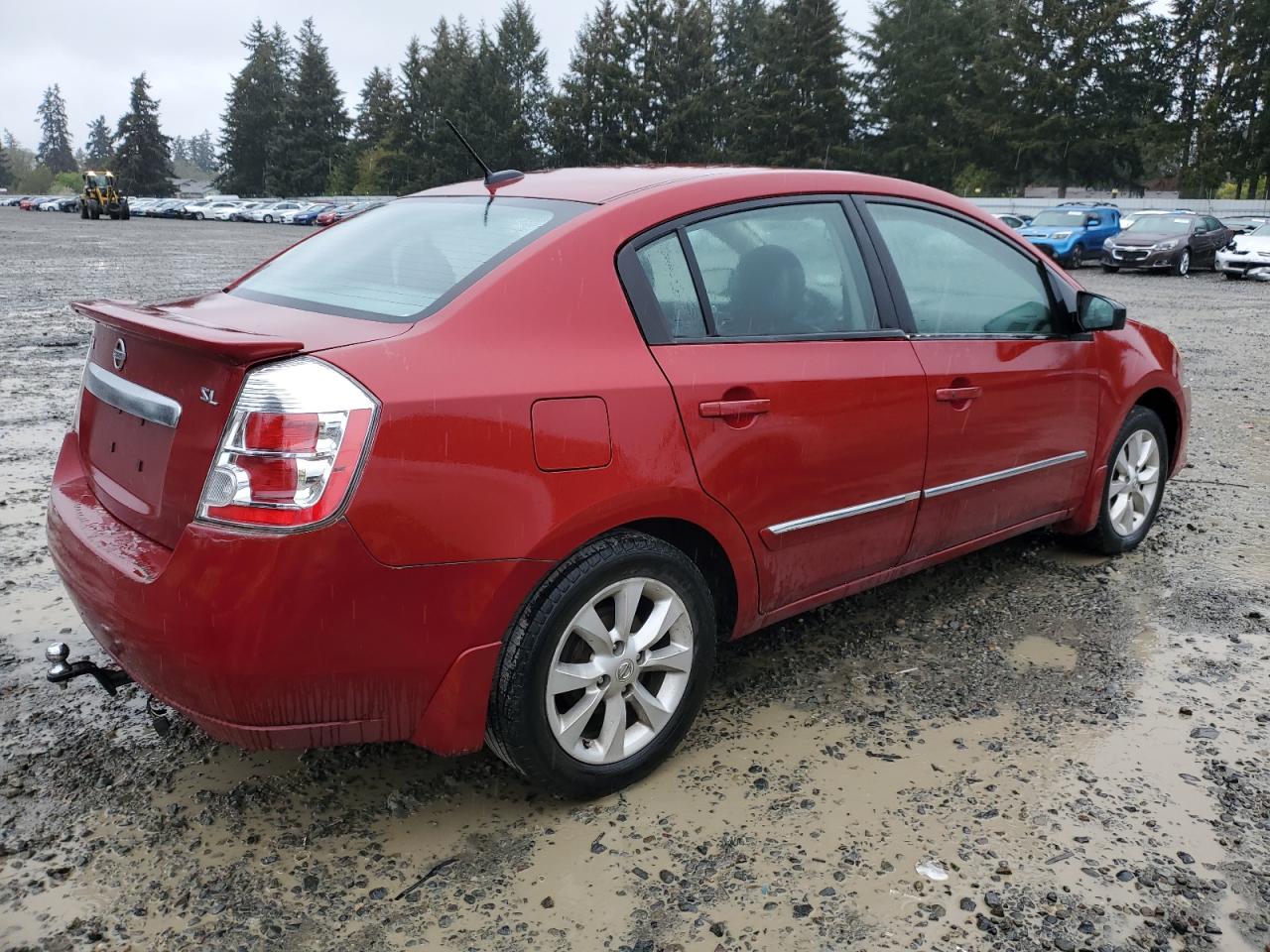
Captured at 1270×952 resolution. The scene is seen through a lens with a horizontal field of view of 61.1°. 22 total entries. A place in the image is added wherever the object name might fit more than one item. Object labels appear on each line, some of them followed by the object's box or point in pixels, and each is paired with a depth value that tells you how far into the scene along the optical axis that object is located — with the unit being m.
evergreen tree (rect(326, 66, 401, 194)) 80.19
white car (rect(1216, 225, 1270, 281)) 22.31
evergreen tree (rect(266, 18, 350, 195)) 84.44
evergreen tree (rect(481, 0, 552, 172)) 75.56
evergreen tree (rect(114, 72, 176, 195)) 94.94
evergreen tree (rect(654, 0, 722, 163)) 68.00
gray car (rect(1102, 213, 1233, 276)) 23.34
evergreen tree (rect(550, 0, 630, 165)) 70.38
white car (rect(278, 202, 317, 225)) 58.94
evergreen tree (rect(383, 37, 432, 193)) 78.44
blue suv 26.03
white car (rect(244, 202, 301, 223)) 60.38
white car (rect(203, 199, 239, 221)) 65.06
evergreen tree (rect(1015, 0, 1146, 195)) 58.03
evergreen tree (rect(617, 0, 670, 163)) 69.69
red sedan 2.32
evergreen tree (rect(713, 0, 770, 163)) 65.38
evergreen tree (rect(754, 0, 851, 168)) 63.22
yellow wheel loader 55.25
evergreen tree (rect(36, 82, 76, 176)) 153.50
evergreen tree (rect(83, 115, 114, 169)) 167.88
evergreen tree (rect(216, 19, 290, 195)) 91.56
